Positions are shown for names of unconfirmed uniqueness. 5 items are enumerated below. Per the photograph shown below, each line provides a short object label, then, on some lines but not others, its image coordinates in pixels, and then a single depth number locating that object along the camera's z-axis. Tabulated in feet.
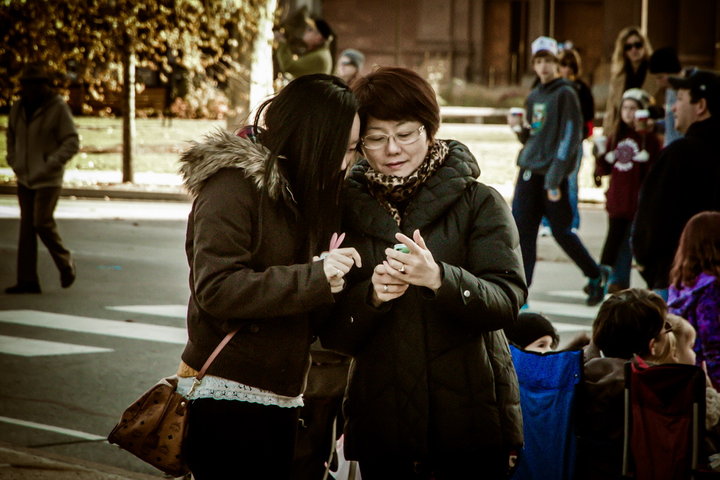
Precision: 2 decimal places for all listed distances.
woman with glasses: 21.61
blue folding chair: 29.35
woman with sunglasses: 79.46
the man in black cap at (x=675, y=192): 39.04
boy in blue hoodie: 62.95
